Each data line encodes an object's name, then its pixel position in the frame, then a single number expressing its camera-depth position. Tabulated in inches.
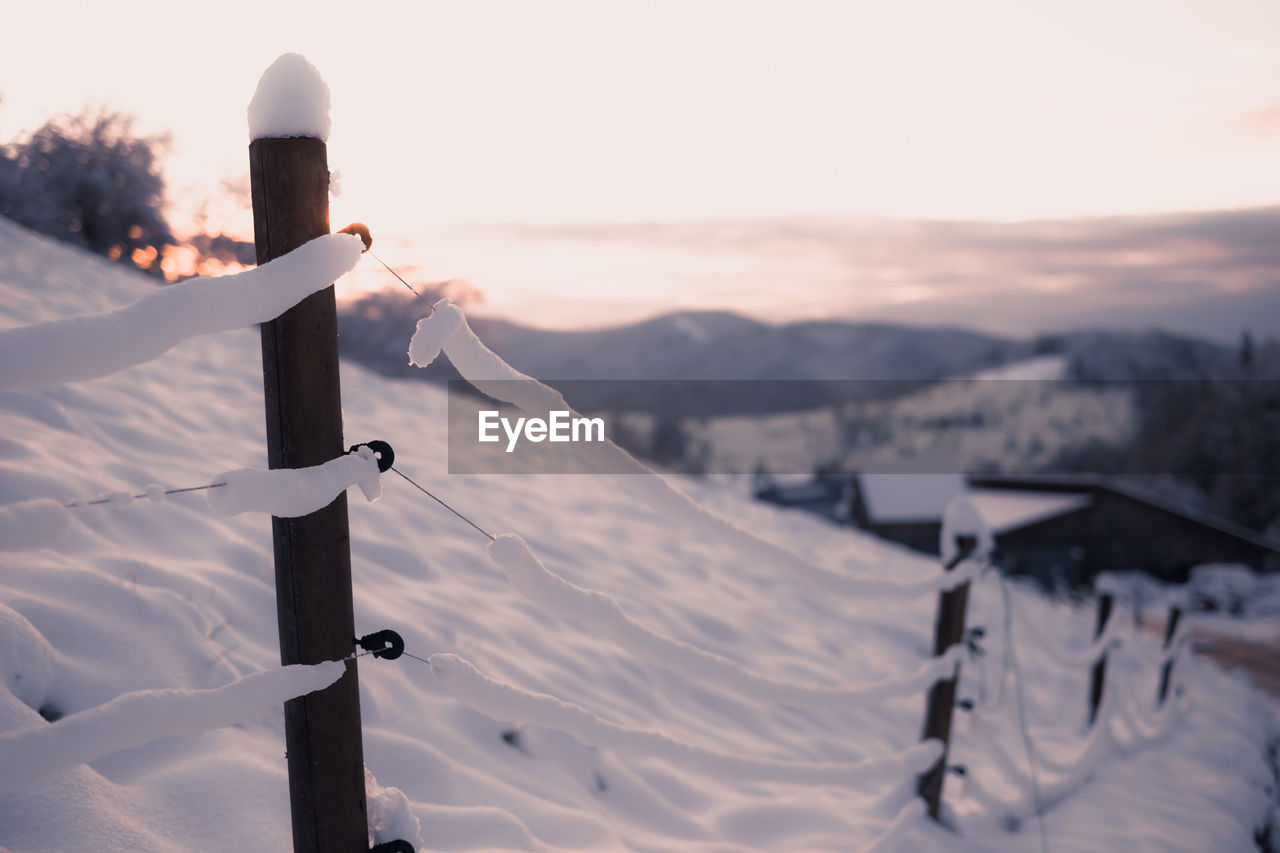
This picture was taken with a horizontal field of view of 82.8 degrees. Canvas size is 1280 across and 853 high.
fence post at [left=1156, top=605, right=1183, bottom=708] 266.7
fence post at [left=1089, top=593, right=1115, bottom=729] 225.8
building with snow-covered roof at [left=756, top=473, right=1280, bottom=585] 806.5
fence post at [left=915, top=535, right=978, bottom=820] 135.3
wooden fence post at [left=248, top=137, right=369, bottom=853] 54.6
